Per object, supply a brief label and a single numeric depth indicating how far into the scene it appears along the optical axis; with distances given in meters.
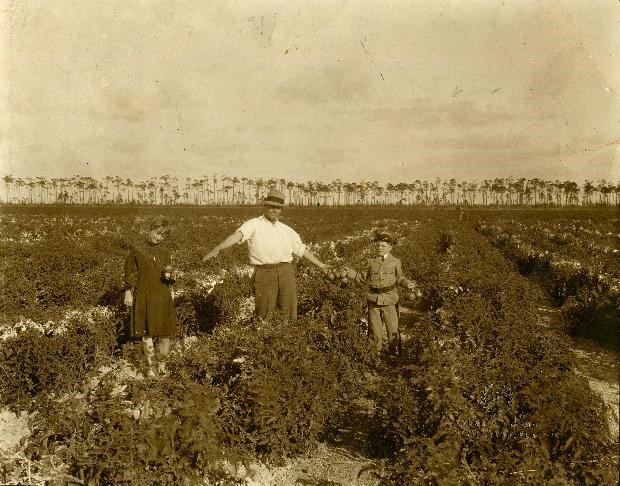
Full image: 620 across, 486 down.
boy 5.25
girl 4.70
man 4.86
